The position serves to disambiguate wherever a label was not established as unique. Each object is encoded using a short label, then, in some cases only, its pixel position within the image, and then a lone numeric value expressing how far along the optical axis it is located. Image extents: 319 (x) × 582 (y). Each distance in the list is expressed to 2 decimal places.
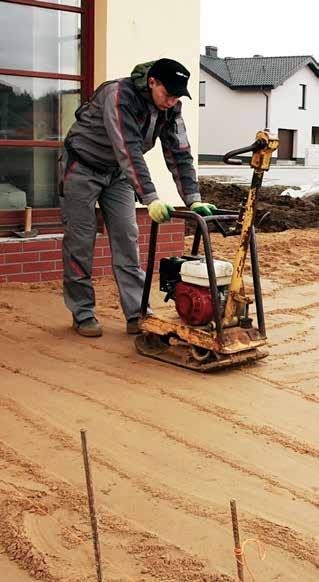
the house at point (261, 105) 50.56
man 5.12
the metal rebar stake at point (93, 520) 2.32
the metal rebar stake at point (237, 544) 2.18
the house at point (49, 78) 7.41
